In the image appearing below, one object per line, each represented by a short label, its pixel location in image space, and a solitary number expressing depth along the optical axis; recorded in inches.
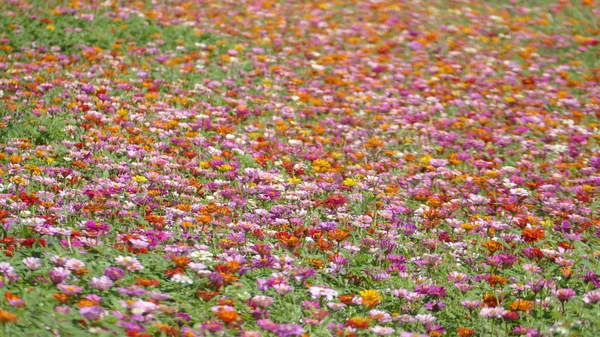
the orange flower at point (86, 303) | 258.5
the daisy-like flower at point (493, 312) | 288.0
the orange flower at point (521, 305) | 299.4
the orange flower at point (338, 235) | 333.7
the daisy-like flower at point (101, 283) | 266.7
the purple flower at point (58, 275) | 270.2
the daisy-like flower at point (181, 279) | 281.7
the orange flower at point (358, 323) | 267.1
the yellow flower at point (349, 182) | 428.1
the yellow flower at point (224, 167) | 425.3
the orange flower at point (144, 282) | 279.5
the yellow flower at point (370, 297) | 284.4
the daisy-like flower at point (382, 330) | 265.3
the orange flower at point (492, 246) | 334.3
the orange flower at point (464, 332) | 281.7
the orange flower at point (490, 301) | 305.9
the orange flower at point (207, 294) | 273.4
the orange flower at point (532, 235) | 349.1
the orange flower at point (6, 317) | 239.6
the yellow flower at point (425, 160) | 496.7
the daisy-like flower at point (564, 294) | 290.7
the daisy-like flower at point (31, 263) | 279.7
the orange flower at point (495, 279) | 309.6
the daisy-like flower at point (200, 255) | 302.7
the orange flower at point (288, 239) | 326.4
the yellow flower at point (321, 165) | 460.4
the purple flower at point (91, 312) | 249.0
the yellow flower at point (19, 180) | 347.4
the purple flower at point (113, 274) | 273.1
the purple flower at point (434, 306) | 299.9
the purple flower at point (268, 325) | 258.8
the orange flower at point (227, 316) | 254.2
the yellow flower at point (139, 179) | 384.5
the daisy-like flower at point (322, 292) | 283.9
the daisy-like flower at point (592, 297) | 293.1
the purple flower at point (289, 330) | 255.8
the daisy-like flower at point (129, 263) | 283.4
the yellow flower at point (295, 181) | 428.1
